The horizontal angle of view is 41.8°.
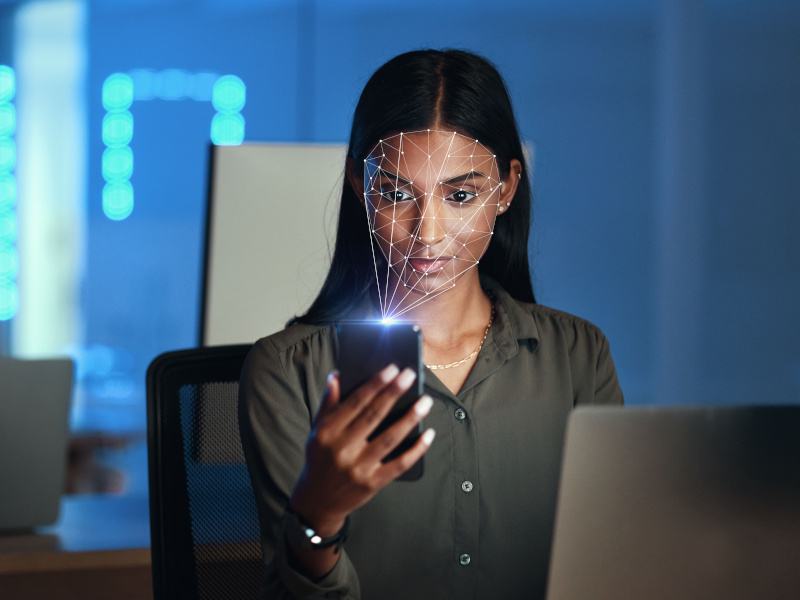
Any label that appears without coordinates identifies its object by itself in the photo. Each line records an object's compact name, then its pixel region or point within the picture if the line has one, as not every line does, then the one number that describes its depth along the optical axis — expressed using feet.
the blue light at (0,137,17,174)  13.83
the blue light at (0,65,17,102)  13.83
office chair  4.53
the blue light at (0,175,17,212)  13.80
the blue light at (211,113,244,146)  13.93
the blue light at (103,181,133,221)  13.93
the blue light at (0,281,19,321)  13.85
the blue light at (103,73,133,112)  13.85
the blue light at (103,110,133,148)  13.85
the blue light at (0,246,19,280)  13.79
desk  5.49
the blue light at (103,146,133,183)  13.91
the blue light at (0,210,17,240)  13.80
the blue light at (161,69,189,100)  13.88
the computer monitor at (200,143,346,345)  7.79
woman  4.19
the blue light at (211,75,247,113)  13.92
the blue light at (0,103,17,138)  13.80
